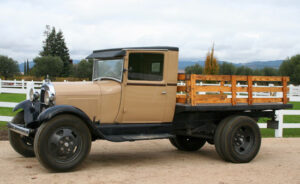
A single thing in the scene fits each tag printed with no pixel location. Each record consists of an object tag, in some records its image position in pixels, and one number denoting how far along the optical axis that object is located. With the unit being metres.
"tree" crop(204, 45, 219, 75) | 46.83
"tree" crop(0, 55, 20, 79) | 69.70
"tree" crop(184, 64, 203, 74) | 67.41
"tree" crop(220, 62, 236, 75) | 68.88
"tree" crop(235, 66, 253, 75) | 69.94
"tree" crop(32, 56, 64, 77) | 66.19
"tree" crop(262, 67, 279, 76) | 75.38
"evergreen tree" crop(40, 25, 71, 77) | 77.00
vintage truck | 5.96
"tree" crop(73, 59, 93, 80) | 62.93
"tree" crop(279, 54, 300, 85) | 61.00
